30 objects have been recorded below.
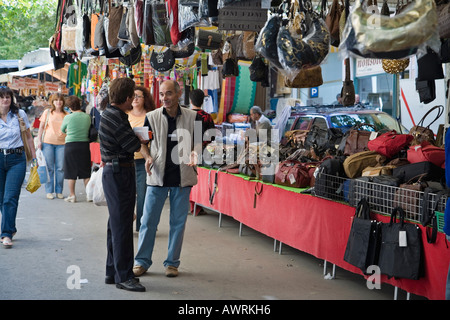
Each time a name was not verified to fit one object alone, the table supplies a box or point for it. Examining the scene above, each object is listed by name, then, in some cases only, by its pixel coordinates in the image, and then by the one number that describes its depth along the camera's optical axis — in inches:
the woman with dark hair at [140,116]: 319.9
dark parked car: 438.0
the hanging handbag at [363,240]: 208.2
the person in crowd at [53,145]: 474.9
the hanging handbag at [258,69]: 331.0
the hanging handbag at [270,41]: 190.7
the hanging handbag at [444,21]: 184.2
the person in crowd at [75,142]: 455.5
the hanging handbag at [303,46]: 185.0
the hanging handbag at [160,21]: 280.7
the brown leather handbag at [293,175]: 275.4
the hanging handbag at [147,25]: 283.0
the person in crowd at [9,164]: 295.0
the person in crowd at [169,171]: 238.8
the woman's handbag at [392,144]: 246.8
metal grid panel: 199.8
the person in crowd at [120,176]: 217.5
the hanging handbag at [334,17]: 243.3
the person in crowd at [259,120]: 341.7
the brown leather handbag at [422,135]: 246.6
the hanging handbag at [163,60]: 347.8
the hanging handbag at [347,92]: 280.4
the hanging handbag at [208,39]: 341.8
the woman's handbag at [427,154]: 221.3
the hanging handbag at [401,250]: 194.5
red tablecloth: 191.0
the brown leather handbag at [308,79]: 241.3
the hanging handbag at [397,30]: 146.3
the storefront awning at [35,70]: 729.0
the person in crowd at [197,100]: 316.0
